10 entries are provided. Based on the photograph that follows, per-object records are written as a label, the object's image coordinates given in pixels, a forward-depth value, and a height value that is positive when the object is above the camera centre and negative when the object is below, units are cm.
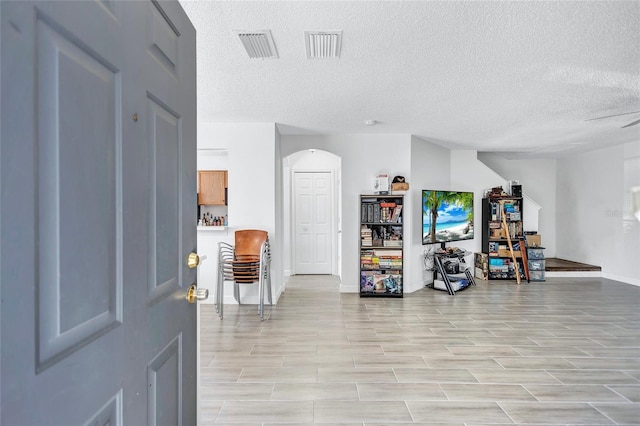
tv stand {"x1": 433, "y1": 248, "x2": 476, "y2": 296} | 549 -94
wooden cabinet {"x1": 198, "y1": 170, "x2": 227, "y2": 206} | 519 +39
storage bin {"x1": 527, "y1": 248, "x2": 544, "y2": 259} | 641 -73
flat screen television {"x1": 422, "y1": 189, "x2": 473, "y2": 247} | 568 -4
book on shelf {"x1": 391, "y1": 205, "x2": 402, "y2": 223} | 527 +1
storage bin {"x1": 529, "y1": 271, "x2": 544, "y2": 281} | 639 -113
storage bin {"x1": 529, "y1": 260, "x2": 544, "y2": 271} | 639 -94
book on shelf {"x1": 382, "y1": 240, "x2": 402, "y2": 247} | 530 -45
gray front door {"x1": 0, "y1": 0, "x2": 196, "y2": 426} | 50 +0
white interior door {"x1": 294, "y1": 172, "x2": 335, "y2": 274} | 686 -19
